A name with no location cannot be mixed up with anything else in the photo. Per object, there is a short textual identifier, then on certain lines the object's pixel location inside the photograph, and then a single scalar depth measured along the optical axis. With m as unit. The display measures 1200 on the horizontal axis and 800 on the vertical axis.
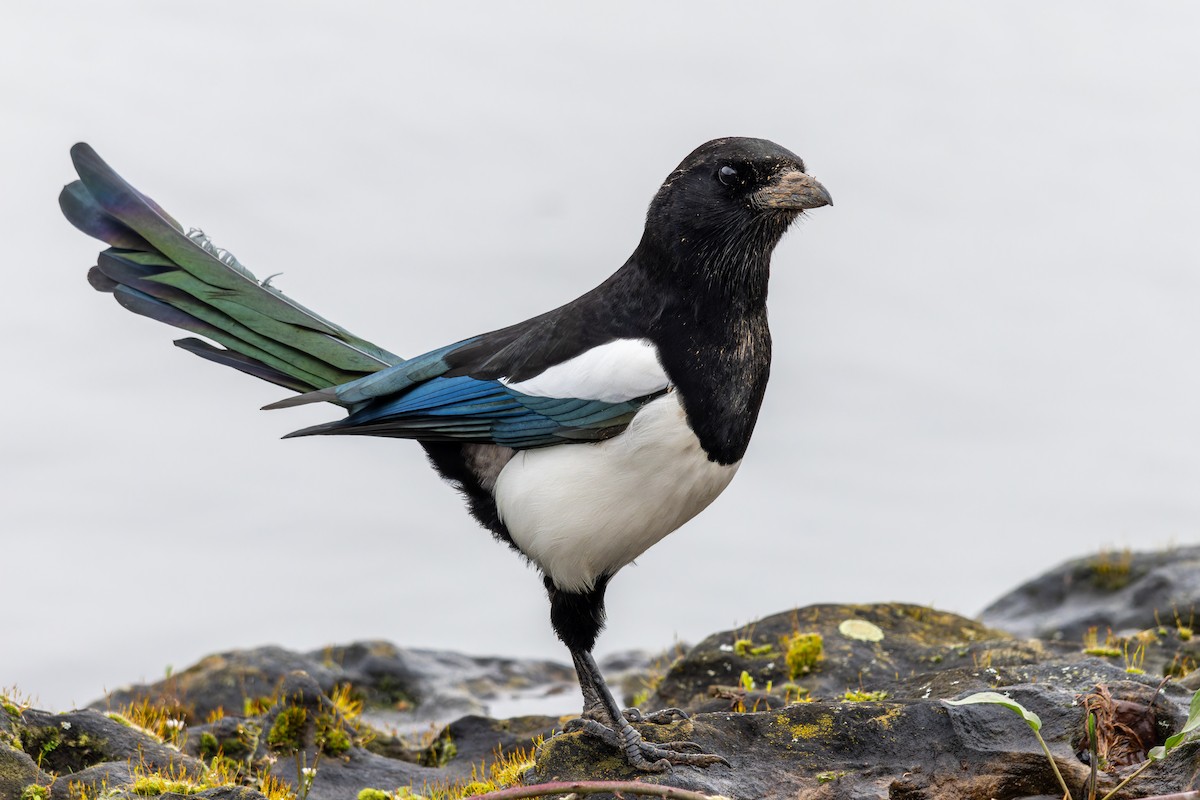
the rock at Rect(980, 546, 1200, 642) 18.41
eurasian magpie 9.89
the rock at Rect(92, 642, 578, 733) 16.37
